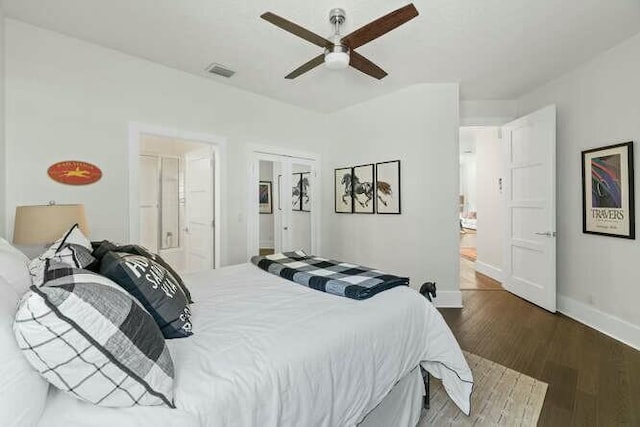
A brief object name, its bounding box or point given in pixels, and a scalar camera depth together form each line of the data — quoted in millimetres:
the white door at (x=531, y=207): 3363
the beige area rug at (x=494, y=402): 1741
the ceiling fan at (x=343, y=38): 1792
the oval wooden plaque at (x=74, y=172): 2480
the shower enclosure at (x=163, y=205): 4973
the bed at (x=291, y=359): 860
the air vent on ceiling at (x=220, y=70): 3088
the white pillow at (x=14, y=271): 1000
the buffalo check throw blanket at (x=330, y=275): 1669
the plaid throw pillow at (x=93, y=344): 708
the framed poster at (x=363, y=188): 4203
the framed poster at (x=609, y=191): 2701
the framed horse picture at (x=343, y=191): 4484
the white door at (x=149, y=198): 4938
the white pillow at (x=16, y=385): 645
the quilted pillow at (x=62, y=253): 1196
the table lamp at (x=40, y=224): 1942
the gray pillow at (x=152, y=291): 1141
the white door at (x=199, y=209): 3691
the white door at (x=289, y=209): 3920
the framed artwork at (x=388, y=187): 3912
